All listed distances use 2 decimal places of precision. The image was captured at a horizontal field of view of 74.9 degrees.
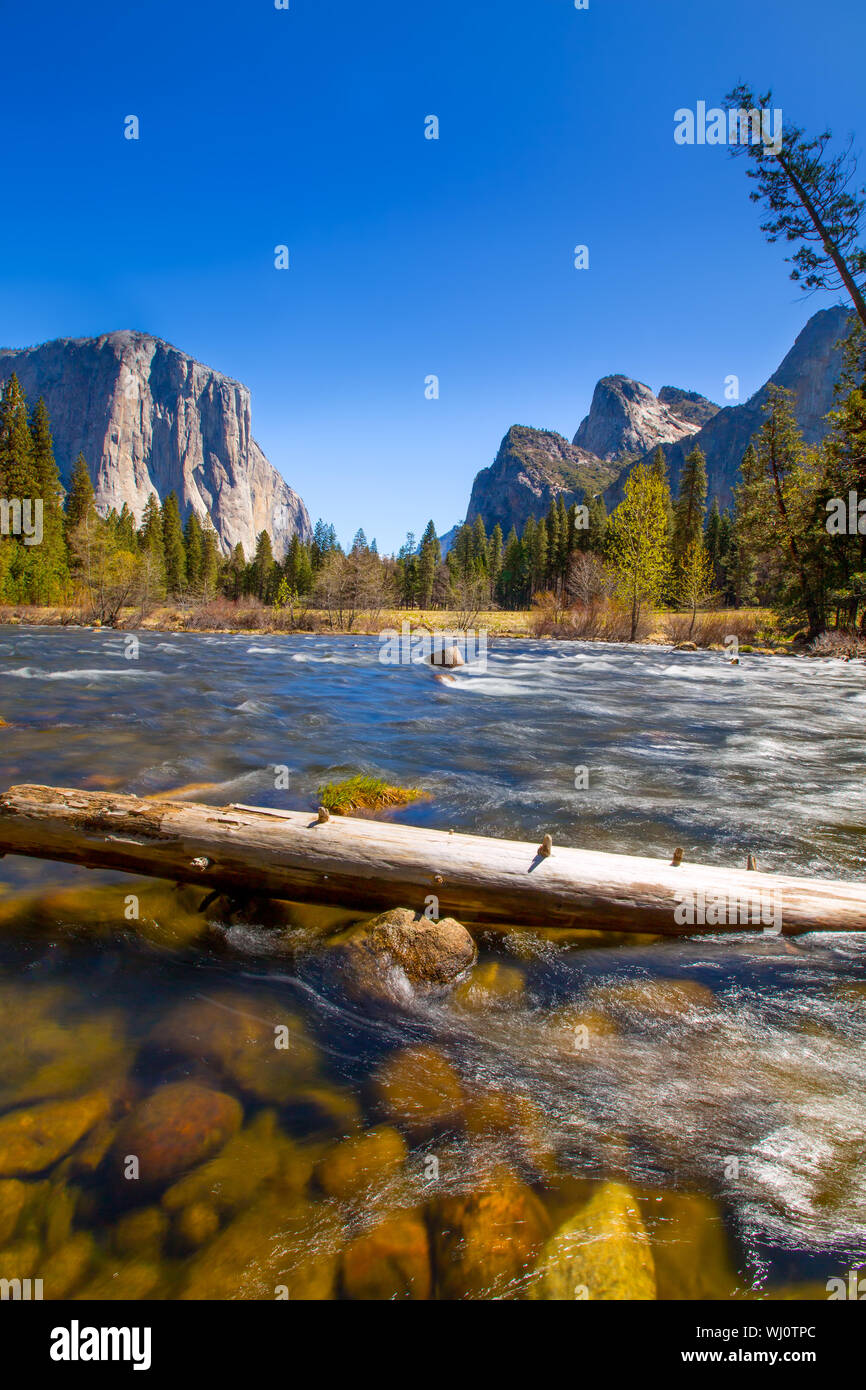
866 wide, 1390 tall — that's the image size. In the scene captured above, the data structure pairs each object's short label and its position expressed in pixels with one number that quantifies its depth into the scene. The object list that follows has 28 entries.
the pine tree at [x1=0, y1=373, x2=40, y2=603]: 46.38
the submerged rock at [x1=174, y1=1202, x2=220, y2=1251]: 2.20
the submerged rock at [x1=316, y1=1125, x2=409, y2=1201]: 2.43
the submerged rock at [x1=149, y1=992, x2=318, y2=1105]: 2.96
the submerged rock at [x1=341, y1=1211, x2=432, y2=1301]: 2.05
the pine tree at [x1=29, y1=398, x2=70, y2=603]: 47.66
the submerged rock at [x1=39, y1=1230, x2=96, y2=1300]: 2.07
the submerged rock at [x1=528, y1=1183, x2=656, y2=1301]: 2.03
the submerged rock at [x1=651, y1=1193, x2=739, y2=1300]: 2.07
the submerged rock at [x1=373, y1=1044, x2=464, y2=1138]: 2.73
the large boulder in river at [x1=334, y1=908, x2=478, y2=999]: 3.68
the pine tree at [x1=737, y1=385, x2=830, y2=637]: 27.61
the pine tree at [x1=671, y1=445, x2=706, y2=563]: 63.78
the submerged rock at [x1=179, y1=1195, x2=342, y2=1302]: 2.05
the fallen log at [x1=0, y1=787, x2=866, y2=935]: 3.94
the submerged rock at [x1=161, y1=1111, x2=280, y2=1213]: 2.36
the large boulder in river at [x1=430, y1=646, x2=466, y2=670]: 23.54
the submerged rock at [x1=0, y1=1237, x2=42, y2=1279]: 2.09
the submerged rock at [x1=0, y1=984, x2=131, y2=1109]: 2.85
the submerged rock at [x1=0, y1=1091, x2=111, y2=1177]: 2.47
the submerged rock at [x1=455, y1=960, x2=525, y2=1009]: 3.61
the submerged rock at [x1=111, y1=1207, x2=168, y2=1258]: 2.19
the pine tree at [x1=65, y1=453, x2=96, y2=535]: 60.48
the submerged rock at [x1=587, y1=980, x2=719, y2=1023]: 3.50
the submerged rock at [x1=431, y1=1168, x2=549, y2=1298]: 2.06
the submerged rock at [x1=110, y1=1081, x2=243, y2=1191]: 2.50
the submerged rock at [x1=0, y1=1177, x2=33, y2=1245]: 2.20
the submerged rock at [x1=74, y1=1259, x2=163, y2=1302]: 2.07
